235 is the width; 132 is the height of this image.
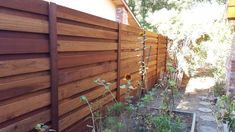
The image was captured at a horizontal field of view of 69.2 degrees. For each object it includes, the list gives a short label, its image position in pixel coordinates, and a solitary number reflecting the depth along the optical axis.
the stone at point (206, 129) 2.77
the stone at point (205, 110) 3.55
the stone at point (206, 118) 3.16
